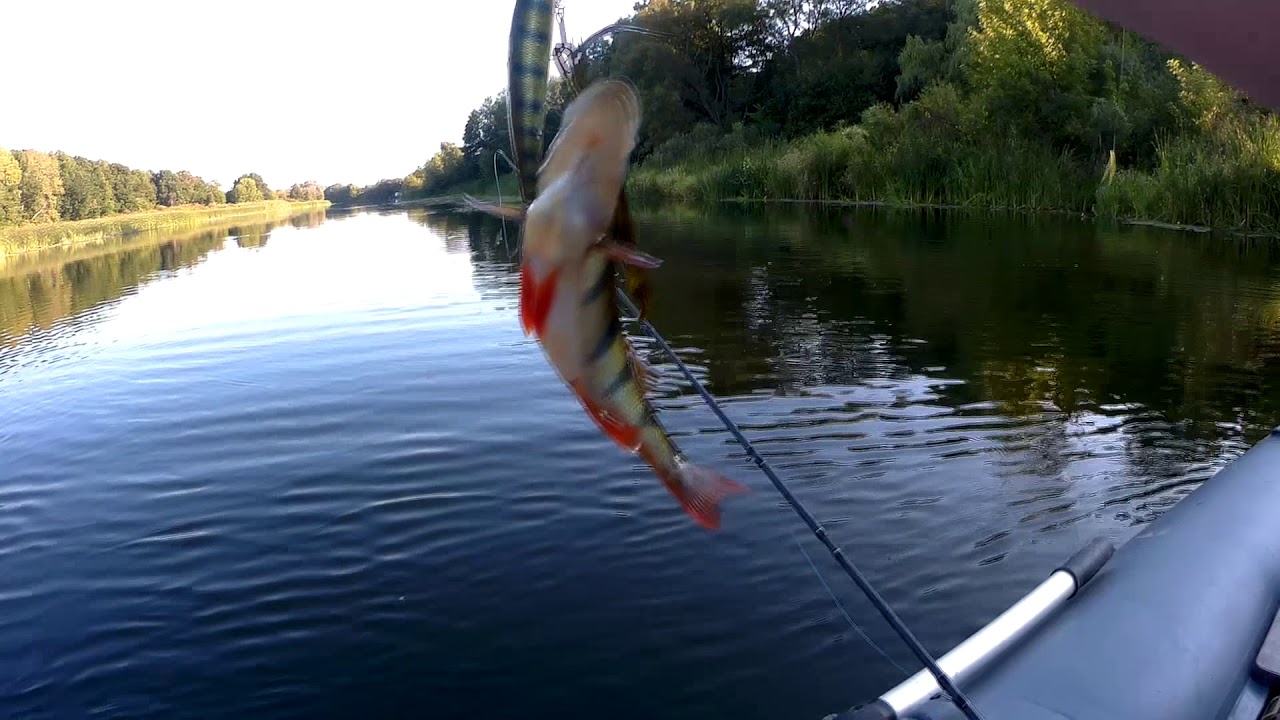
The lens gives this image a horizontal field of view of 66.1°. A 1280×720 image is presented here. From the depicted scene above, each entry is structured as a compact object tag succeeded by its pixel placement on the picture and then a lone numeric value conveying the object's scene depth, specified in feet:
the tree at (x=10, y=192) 184.34
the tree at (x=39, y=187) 199.62
